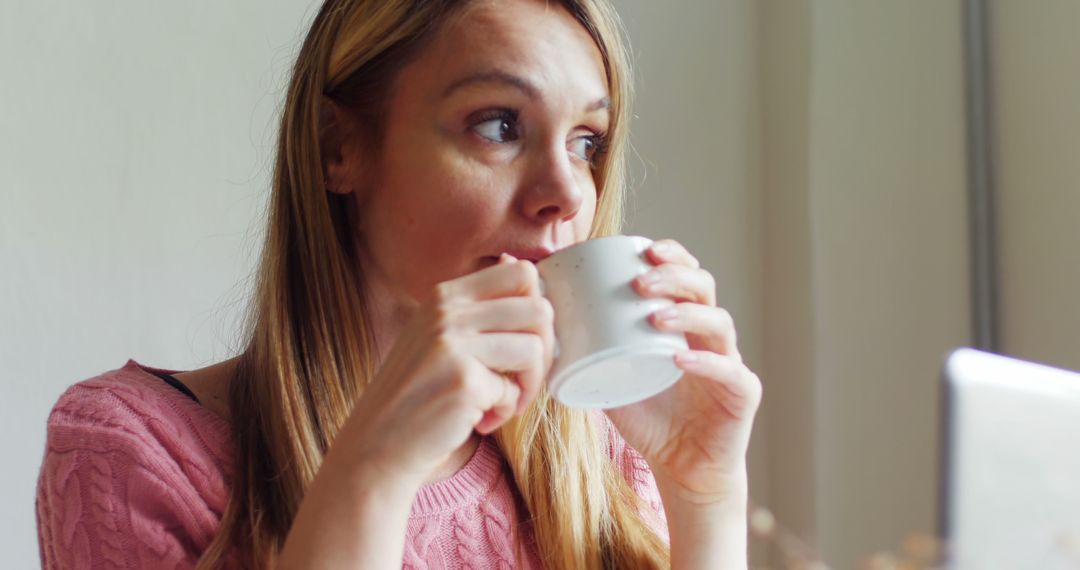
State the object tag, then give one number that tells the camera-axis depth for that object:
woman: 0.71
